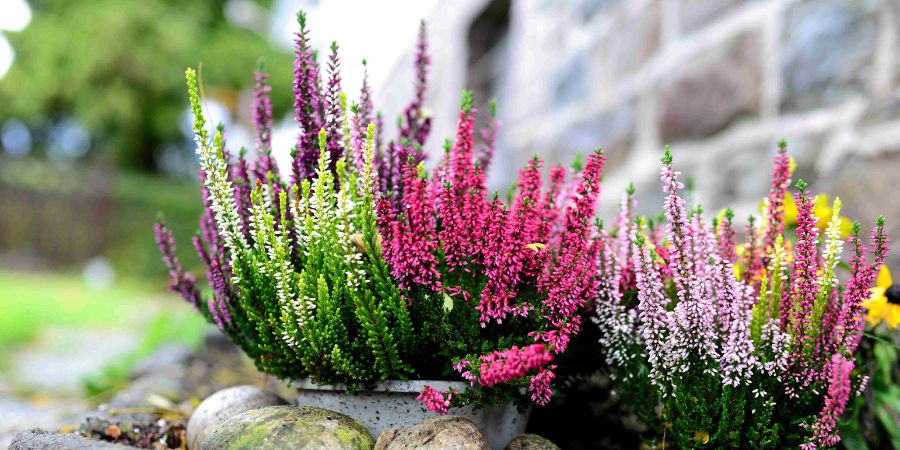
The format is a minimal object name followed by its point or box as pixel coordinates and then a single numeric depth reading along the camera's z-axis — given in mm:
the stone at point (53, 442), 769
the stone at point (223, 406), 865
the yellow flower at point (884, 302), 822
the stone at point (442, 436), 745
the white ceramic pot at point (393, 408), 795
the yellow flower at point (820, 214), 895
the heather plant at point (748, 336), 756
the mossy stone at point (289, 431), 754
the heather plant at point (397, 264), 770
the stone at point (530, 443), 792
